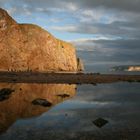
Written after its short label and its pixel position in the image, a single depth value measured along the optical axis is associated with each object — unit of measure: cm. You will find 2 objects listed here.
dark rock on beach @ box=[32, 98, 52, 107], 1391
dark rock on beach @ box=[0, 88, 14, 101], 1555
